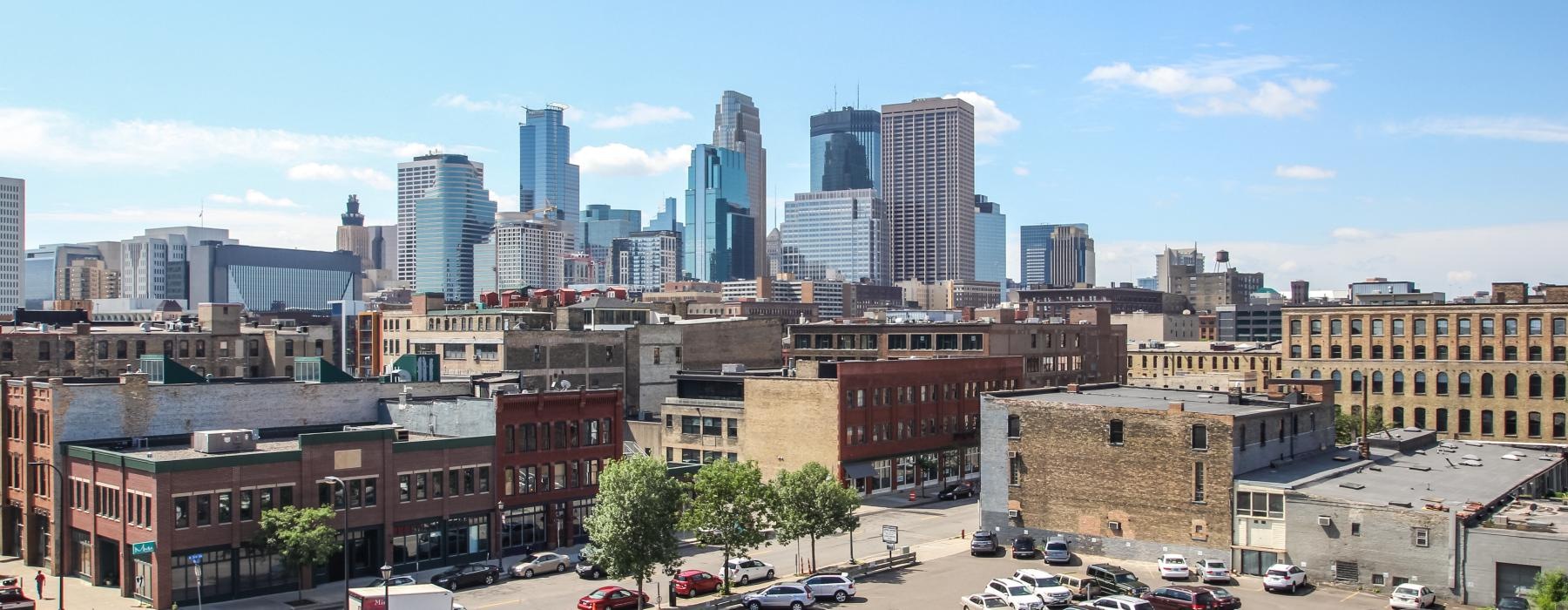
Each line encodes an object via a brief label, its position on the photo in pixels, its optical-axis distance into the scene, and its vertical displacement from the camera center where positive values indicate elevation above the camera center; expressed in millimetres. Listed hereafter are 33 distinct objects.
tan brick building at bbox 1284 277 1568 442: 102750 -5005
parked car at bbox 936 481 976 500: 99812 -15100
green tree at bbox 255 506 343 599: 61188 -11522
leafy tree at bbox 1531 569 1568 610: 44469 -10315
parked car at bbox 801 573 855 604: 60500 -13719
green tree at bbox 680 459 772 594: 63250 -10553
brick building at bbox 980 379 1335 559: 68062 -9049
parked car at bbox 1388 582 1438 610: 57625 -13493
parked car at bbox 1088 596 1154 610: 55344 -13303
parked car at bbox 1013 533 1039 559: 72000 -14146
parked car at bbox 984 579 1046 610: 57438 -13497
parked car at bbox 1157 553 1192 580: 64875 -13788
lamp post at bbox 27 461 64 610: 67688 -11330
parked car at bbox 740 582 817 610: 58938 -13910
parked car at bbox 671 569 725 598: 63094 -14273
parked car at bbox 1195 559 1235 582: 64250 -13769
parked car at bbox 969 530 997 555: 72750 -14020
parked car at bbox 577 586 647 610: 58781 -14036
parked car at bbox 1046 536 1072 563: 70438 -14006
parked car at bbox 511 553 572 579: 68438 -14527
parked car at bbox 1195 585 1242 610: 57344 -13616
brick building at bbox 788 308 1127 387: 129250 -4416
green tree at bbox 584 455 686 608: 58188 -10236
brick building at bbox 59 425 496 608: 60844 -10517
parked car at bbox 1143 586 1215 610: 57281 -13610
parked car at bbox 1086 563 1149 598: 60500 -13673
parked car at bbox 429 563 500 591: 64562 -14317
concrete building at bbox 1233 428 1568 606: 58125 -10845
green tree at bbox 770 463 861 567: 67000 -10916
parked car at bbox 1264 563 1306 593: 61594 -13500
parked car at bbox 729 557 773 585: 66562 -14346
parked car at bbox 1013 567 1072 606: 59094 -13563
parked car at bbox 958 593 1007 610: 57656 -13800
